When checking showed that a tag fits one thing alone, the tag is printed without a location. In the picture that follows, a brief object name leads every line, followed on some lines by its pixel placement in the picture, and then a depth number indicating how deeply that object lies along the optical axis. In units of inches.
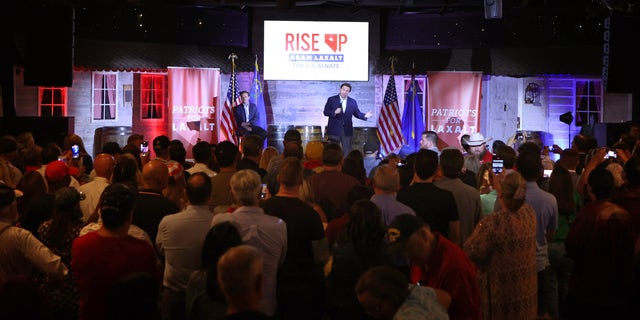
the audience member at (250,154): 277.4
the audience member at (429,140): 449.1
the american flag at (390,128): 615.5
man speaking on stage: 613.3
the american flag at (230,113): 614.9
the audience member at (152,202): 204.2
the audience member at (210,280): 143.5
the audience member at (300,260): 188.2
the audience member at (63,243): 189.2
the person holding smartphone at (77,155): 318.1
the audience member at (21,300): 123.6
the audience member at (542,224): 218.5
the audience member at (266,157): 300.4
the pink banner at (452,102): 653.3
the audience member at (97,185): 237.0
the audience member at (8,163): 283.3
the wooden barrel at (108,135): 649.0
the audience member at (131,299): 129.0
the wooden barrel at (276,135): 651.5
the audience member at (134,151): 298.2
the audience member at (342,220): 203.8
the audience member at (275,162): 247.1
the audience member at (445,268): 148.2
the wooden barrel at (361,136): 661.9
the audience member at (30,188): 229.3
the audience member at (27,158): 276.2
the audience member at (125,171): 225.0
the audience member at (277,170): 242.2
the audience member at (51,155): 288.2
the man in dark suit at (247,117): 619.2
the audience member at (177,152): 269.0
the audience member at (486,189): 251.0
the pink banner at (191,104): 633.6
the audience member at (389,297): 120.7
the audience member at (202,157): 267.4
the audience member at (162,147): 304.3
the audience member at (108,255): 161.5
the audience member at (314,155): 283.0
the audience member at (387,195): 201.6
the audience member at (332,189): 239.1
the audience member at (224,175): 237.6
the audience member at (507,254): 183.8
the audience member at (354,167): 263.7
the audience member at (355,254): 165.6
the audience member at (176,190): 228.4
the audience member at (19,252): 178.9
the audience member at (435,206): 217.3
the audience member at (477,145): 348.8
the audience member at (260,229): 175.6
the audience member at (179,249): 183.3
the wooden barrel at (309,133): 654.5
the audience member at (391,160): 330.2
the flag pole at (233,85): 623.6
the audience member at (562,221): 234.4
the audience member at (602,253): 209.3
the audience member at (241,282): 116.8
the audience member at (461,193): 230.2
